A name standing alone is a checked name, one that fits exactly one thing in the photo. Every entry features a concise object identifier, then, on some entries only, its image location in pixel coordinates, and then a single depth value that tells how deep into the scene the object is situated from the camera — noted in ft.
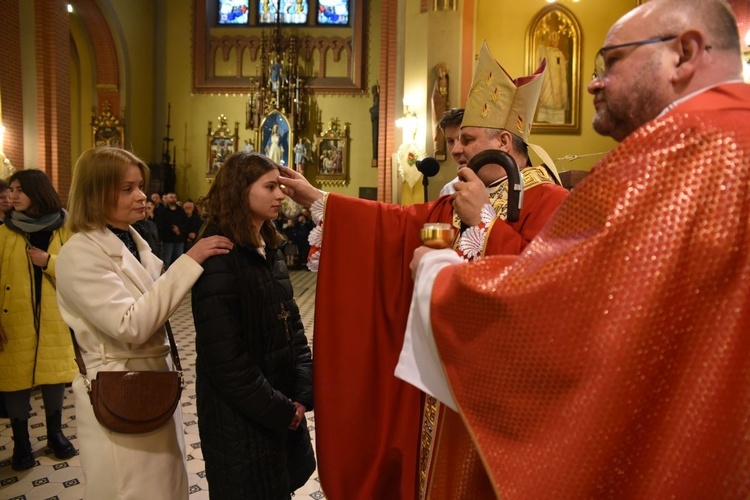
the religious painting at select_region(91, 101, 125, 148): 46.34
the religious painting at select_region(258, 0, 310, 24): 55.62
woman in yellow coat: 10.96
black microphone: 7.22
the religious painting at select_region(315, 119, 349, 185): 54.29
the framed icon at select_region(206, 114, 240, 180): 55.16
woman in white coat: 5.90
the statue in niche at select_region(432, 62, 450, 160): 29.94
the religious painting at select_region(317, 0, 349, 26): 55.36
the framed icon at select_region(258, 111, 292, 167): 53.01
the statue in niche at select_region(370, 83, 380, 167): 51.55
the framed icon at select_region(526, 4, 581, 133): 30.90
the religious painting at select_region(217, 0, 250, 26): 56.44
